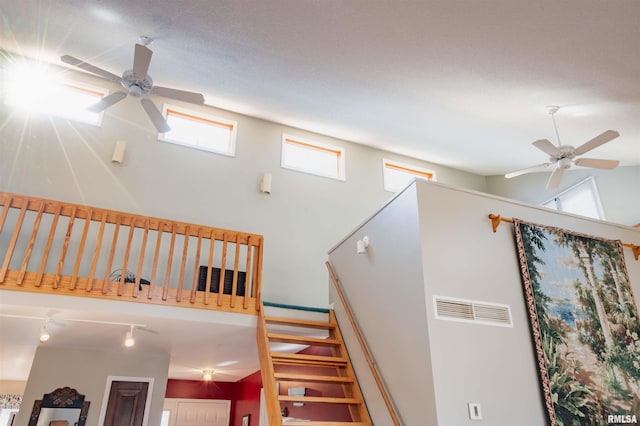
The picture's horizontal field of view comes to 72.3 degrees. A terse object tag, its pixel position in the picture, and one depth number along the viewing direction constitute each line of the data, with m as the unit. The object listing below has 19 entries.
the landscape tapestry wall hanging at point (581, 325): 3.87
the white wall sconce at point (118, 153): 6.50
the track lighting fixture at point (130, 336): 4.69
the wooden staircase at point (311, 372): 4.12
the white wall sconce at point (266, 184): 7.23
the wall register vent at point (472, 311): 3.77
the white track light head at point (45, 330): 4.59
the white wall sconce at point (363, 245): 5.02
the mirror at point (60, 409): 5.66
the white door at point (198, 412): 8.40
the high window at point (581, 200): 6.80
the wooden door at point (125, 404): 6.00
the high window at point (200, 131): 7.20
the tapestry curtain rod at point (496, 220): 4.34
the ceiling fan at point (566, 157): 5.08
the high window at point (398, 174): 8.45
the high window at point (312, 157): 7.79
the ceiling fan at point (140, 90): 4.64
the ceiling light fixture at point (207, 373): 7.35
